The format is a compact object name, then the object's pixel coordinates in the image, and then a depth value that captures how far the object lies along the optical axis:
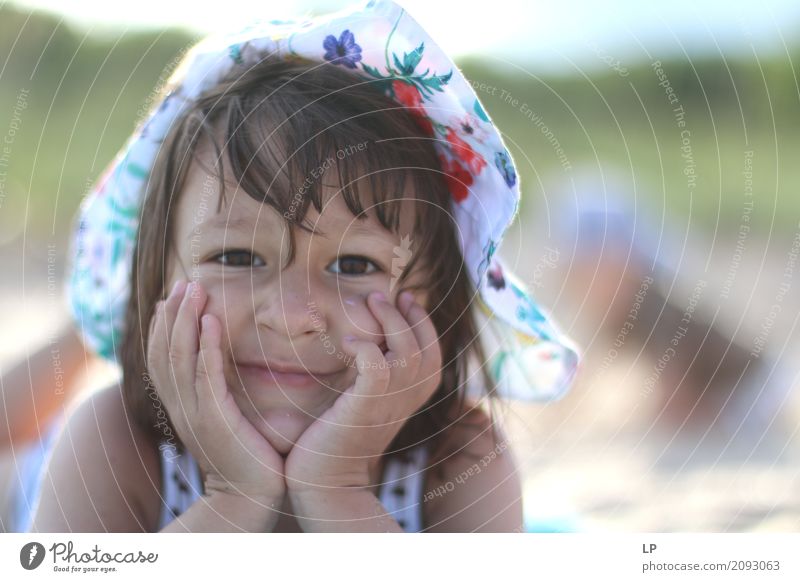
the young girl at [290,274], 0.58
